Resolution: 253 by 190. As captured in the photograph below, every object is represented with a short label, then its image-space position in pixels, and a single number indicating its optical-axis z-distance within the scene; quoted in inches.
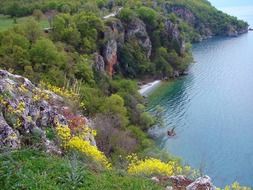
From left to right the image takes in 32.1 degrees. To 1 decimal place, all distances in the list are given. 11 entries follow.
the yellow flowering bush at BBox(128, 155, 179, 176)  1185.5
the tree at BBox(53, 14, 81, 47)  3394.4
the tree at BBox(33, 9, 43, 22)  3729.6
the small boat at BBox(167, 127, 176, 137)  2763.8
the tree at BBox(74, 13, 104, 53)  3550.7
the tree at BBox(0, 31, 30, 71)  2546.8
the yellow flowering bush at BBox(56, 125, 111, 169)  999.0
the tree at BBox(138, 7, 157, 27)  4672.7
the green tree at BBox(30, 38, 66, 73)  2736.2
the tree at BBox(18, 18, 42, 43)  2957.7
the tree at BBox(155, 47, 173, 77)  4384.8
